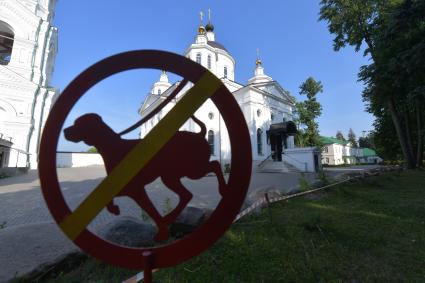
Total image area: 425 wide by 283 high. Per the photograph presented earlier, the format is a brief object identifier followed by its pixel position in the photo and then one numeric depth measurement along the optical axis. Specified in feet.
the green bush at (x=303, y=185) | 21.33
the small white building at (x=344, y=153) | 193.47
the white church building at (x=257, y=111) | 62.89
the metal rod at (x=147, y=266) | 4.97
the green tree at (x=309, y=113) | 112.68
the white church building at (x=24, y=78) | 61.72
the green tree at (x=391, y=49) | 23.22
